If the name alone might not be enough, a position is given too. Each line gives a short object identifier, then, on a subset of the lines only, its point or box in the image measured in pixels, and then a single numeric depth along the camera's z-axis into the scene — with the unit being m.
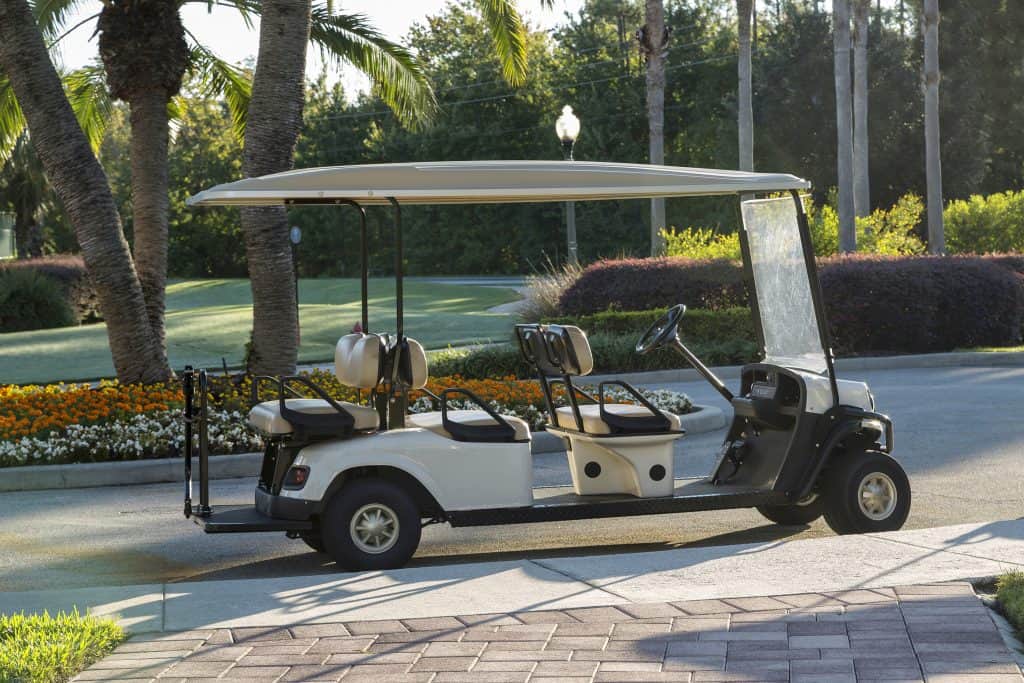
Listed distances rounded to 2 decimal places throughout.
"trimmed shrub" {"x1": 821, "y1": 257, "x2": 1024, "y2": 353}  19.23
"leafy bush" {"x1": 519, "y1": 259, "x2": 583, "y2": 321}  21.31
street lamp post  21.55
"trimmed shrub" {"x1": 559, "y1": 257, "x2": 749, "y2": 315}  20.02
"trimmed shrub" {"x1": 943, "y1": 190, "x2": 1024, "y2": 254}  29.09
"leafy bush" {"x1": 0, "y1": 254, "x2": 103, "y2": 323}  29.97
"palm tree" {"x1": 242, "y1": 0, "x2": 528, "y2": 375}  12.14
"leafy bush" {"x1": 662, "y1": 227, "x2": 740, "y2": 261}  23.44
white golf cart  6.84
